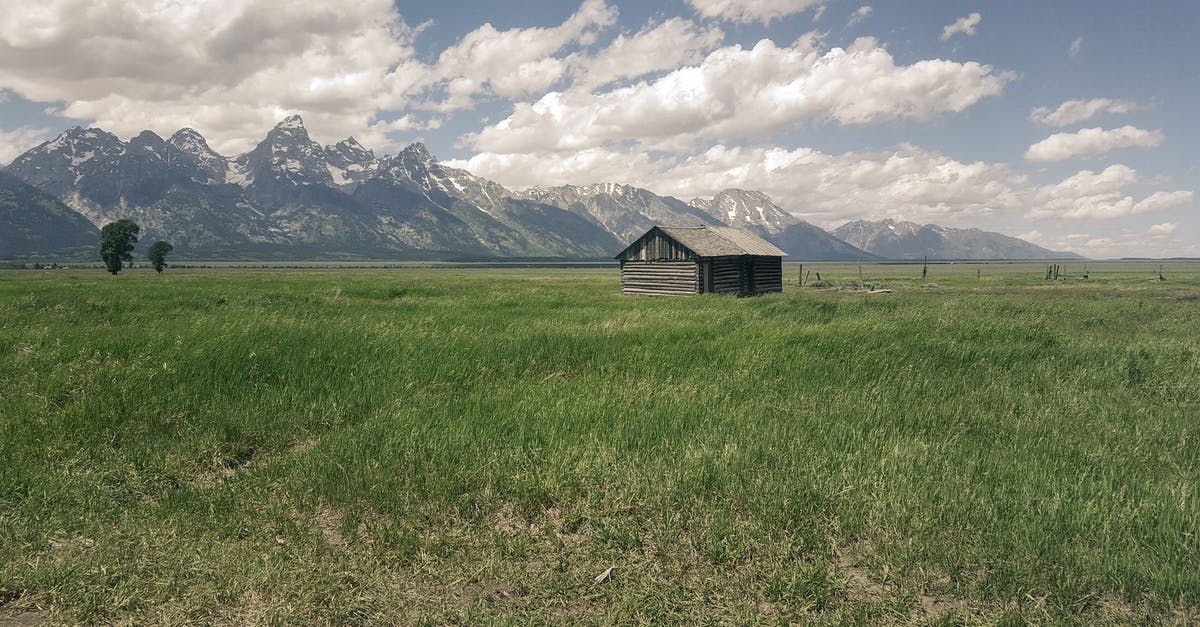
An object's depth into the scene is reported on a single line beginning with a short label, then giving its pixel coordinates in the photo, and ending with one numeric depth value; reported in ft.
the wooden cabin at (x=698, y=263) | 136.87
